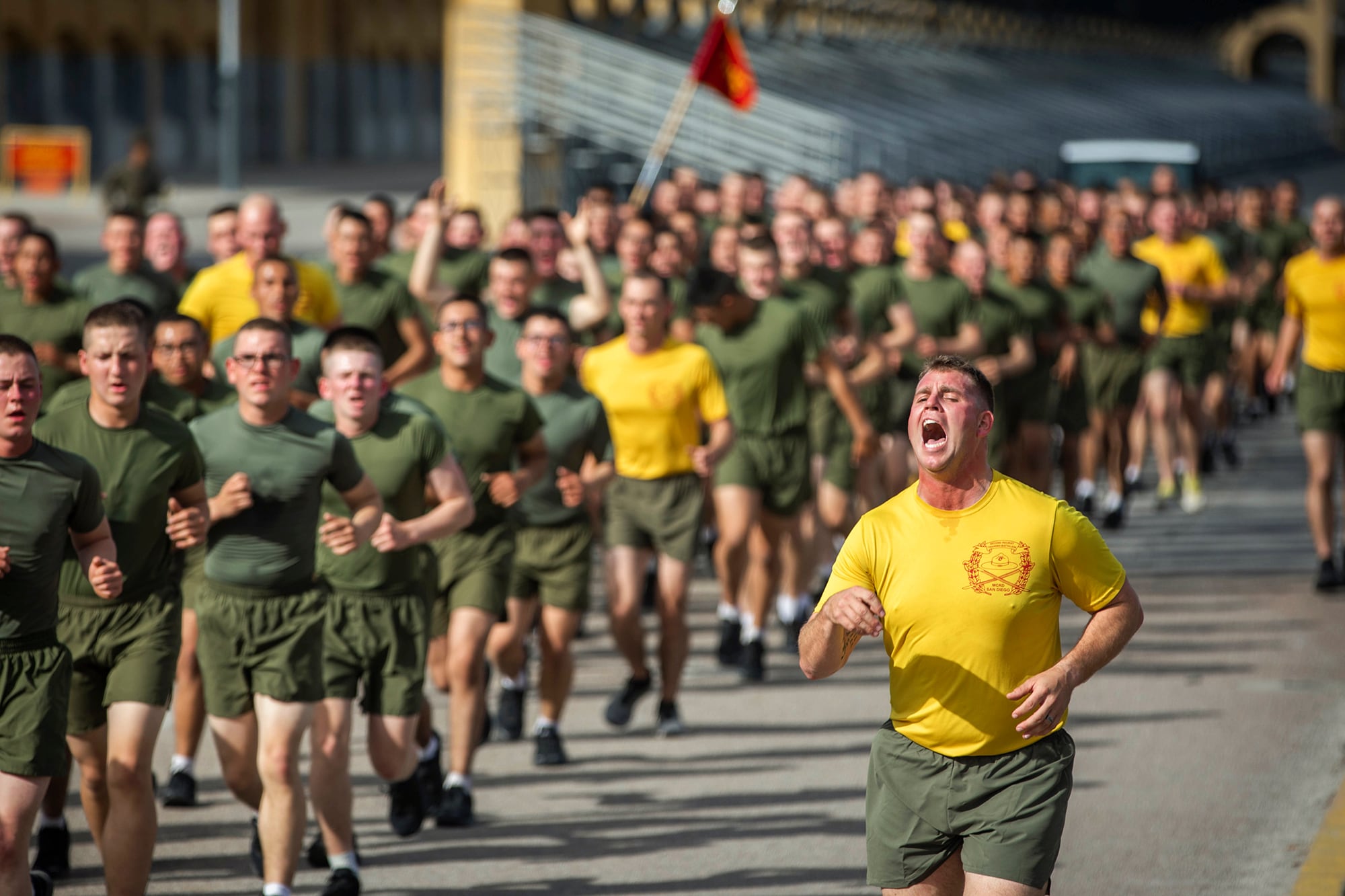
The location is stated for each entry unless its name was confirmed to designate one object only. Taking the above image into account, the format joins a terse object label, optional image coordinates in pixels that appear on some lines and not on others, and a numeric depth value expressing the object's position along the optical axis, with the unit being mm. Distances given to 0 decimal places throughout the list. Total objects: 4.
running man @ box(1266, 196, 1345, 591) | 25125
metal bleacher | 54906
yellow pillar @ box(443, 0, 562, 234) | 54250
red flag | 33719
